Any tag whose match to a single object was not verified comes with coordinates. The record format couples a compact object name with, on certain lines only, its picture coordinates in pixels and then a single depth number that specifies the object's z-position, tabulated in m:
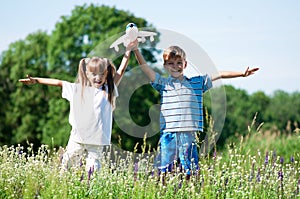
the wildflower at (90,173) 5.21
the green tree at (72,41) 25.88
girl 6.31
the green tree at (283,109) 59.74
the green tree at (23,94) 28.02
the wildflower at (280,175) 5.31
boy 6.34
